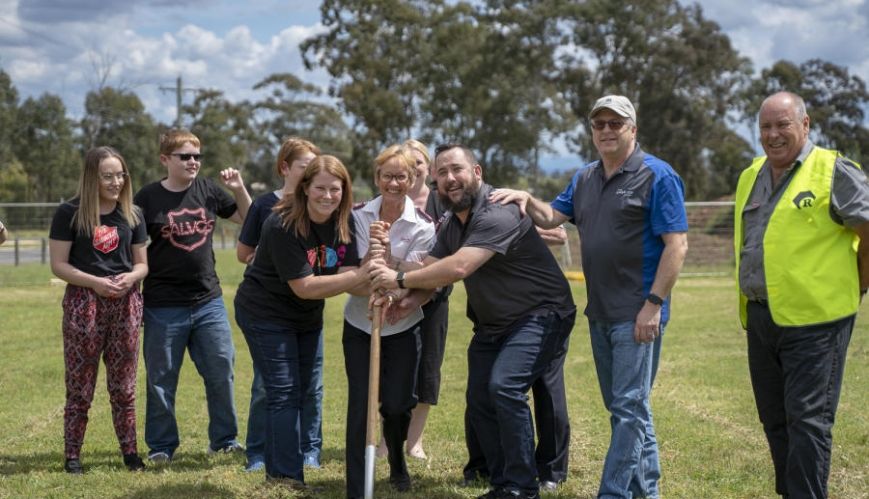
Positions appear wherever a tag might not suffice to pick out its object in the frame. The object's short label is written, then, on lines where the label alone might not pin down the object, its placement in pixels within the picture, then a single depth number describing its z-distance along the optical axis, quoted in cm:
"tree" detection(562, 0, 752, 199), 4741
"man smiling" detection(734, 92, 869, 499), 482
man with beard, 546
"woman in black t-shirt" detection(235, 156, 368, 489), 556
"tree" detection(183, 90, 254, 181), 6041
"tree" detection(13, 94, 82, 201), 6450
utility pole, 5447
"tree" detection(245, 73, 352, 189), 5841
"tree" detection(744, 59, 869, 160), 5988
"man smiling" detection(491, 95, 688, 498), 520
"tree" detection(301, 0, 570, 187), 4919
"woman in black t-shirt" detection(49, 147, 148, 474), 629
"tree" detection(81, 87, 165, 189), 6188
